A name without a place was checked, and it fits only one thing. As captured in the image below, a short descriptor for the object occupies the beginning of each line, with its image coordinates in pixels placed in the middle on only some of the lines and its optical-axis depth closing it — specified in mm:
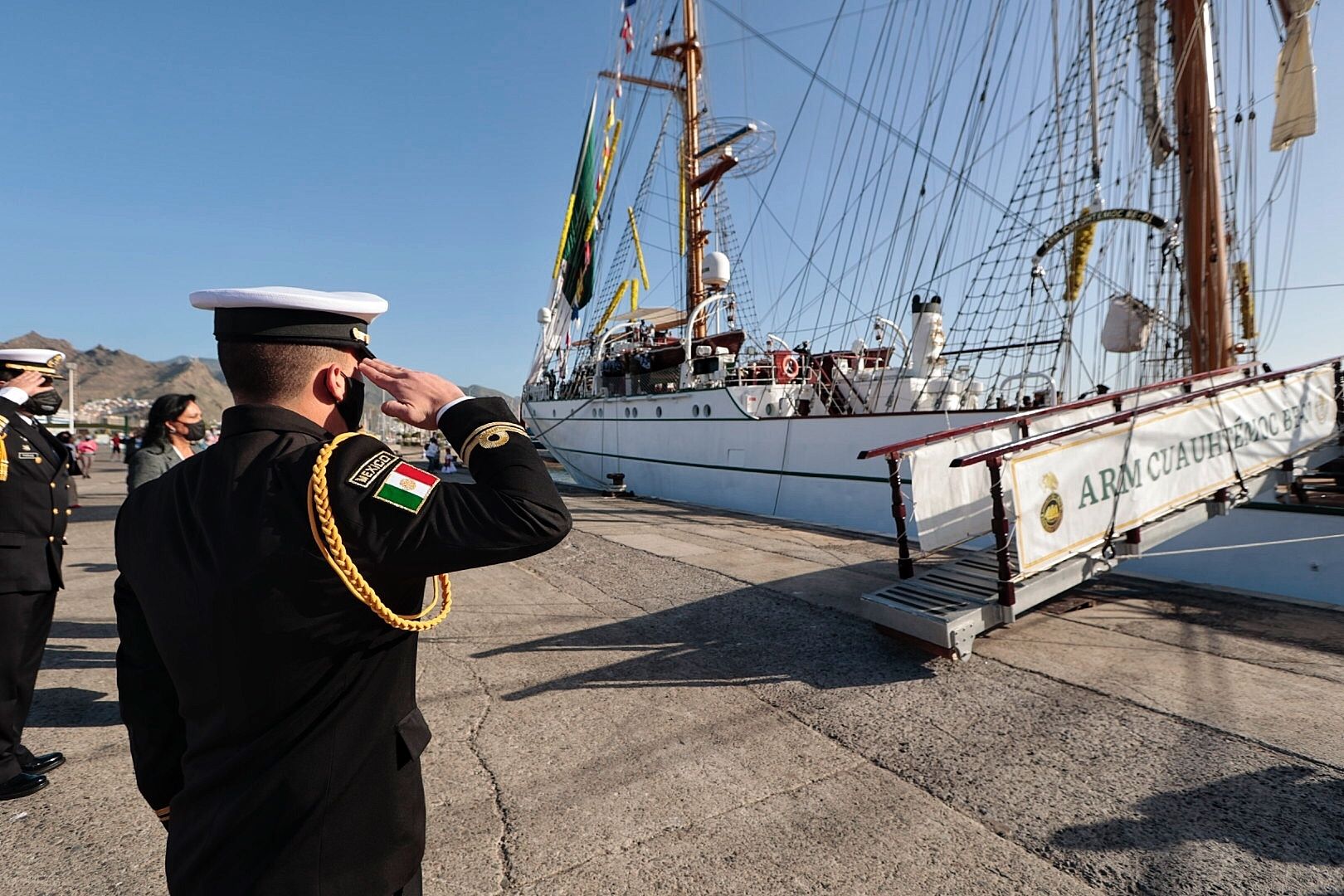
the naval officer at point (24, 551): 2584
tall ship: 7441
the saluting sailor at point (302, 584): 1051
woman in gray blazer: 3840
